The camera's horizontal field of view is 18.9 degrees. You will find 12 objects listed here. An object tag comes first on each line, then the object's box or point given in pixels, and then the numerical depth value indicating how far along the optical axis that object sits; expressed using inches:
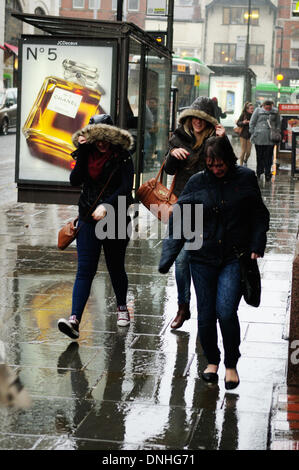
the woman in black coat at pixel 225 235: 215.8
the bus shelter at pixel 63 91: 437.7
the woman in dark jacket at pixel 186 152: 266.4
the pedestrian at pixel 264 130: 763.4
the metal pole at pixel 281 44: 3518.2
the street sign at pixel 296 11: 572.1
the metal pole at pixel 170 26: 643.5
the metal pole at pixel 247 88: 1809.8
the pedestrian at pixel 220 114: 861.2
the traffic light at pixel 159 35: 665.6
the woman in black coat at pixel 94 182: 263.3
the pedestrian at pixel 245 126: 828.0
